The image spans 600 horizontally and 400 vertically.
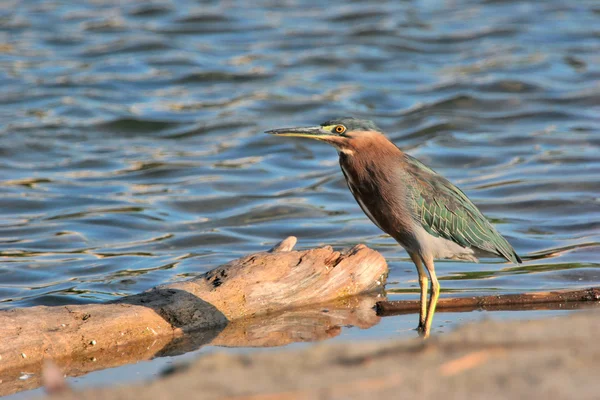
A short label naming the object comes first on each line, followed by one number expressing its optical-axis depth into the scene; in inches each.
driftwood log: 477.4
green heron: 522.6
